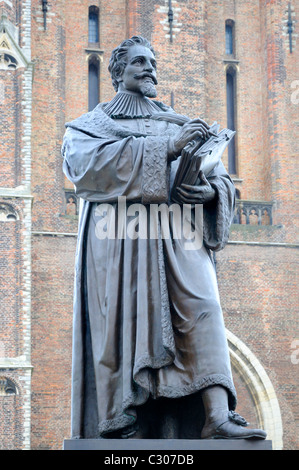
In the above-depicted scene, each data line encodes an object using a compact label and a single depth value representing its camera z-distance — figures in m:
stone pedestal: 6.17
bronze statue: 6.69
